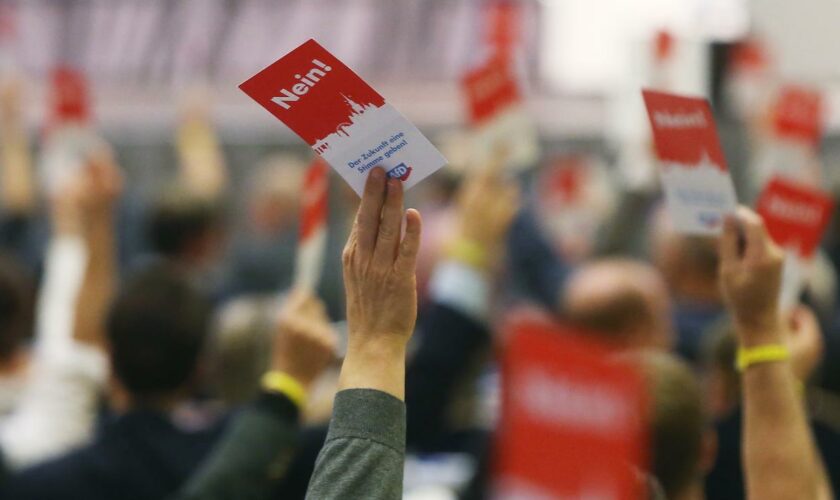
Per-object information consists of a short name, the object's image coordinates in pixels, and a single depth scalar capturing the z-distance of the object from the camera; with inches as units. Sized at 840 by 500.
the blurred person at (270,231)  336.9
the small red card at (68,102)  243.5
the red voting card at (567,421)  129.1
